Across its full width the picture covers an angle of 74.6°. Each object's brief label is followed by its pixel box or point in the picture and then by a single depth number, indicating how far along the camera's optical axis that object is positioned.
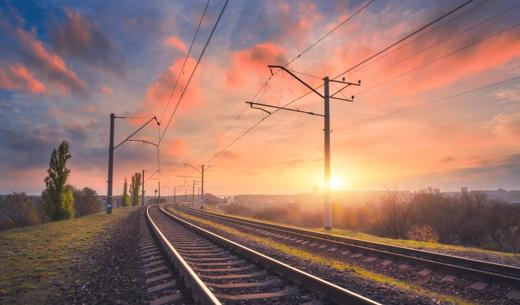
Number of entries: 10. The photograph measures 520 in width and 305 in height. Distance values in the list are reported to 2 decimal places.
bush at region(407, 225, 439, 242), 23.58
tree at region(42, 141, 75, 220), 37.19
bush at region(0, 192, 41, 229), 60.07
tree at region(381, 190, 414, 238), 31.36
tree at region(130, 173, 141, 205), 91.62
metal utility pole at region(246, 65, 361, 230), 19.92
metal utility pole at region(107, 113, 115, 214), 33.53
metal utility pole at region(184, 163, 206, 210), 59.42
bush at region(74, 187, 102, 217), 79.25
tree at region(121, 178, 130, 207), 81.59
